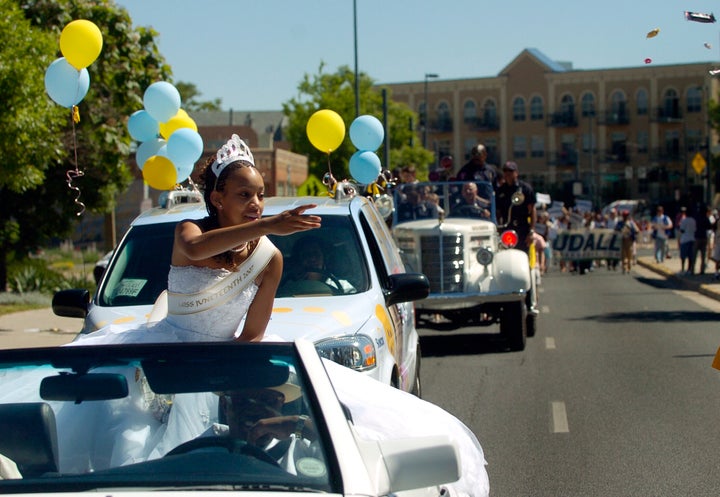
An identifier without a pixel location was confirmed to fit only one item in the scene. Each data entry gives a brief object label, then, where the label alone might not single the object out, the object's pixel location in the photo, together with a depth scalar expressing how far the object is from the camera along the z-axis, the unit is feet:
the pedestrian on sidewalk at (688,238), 99.60
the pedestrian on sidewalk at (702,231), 99.09
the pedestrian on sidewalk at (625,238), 119.34
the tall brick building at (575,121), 286.87
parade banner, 119.85
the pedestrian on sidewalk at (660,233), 124.26
